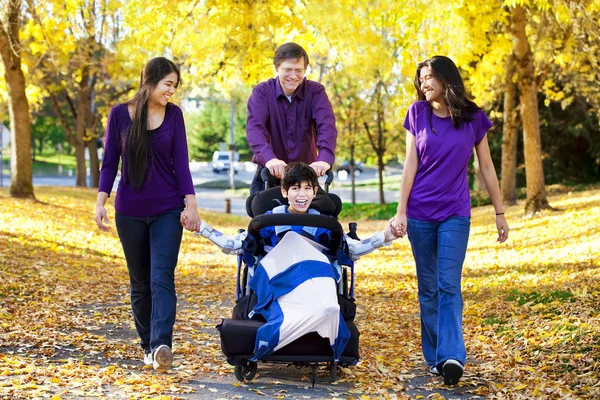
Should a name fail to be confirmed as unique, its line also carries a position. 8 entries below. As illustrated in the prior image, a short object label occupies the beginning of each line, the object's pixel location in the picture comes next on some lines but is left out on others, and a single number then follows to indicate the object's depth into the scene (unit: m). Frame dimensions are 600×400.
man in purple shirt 6.58
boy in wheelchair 6.11
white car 67.62
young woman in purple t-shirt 6.14
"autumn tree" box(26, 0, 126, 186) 16.08
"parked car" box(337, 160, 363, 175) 70.34
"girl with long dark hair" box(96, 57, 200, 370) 6.13
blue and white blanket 5.72
